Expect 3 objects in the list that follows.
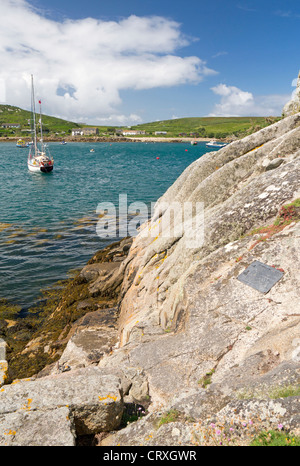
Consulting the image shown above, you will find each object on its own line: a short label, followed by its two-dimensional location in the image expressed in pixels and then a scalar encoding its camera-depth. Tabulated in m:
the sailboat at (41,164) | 94.12
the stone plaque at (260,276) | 9.27
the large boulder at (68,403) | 6.49
